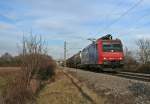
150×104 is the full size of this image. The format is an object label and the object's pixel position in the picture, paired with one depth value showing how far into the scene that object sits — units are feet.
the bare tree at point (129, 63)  180.47
